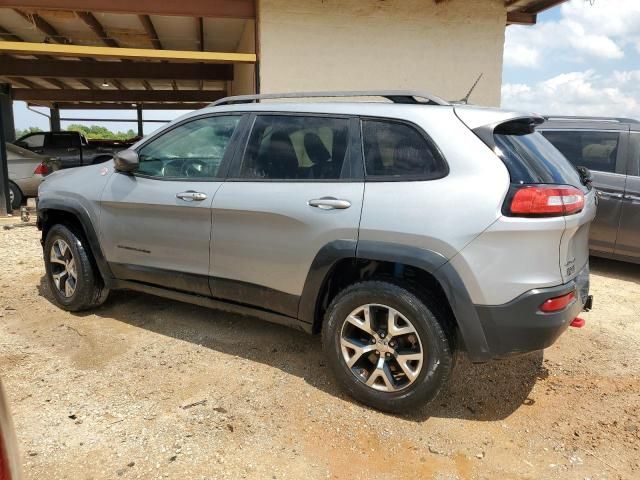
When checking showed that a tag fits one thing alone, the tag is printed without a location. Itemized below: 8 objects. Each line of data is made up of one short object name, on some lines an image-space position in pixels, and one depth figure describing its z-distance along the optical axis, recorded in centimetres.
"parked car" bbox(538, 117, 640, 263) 557
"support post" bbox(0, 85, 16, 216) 879
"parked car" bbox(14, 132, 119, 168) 1127
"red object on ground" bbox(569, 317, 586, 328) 300
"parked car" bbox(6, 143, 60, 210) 967
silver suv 256
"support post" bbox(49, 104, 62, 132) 2141
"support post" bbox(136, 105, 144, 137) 2124
